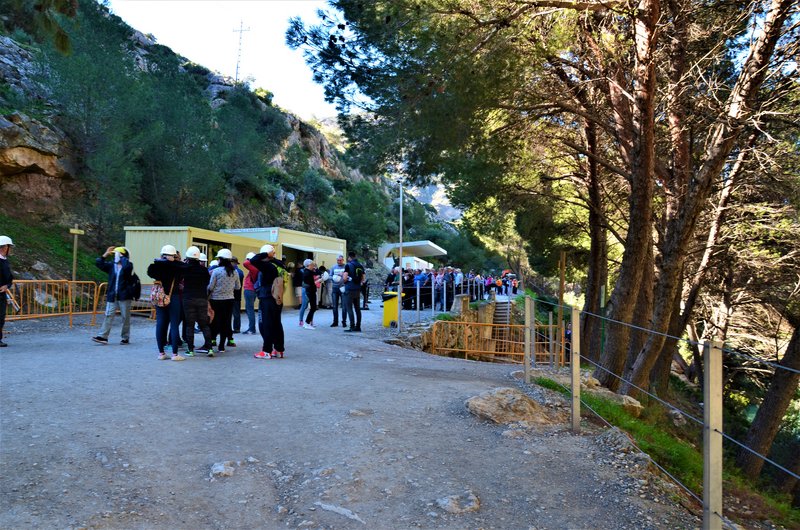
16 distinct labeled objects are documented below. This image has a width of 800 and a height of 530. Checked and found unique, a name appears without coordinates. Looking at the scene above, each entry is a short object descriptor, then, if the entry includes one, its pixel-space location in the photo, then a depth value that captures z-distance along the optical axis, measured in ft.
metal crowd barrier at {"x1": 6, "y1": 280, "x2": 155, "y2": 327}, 44.86
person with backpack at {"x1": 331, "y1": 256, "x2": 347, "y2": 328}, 51.21
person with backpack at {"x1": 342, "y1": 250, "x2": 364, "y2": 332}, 47.11
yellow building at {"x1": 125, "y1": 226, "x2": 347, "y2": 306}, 54.95
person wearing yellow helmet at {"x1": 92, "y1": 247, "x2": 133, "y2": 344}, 33.78
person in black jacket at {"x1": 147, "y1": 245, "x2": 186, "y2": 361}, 29.19
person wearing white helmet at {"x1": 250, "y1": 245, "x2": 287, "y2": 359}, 31.63
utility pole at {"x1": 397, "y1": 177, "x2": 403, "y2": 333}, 51.23
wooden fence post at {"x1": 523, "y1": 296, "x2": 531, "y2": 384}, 29.06
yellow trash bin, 54.95
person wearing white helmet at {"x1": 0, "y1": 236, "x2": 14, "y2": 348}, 31.76
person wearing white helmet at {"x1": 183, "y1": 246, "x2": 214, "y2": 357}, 30.09
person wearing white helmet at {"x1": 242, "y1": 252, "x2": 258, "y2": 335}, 42.91
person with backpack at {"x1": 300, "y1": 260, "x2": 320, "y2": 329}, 48.98
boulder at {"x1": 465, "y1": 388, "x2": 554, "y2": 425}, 20.20
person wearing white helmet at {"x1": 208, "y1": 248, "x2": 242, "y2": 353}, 32.76
